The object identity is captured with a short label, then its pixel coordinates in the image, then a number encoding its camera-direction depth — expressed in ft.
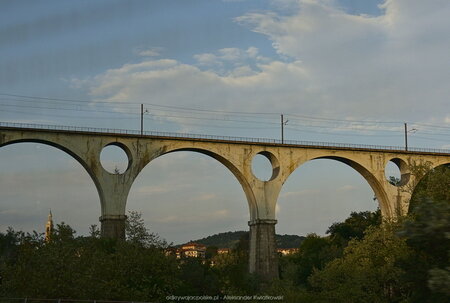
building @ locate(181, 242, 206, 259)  446.19
